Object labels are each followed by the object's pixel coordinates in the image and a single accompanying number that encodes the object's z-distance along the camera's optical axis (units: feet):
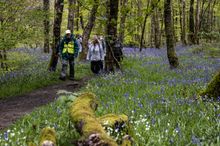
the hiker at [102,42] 64.03
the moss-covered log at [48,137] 15.13
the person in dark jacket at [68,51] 56.90
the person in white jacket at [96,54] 62.59
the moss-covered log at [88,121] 15.47
